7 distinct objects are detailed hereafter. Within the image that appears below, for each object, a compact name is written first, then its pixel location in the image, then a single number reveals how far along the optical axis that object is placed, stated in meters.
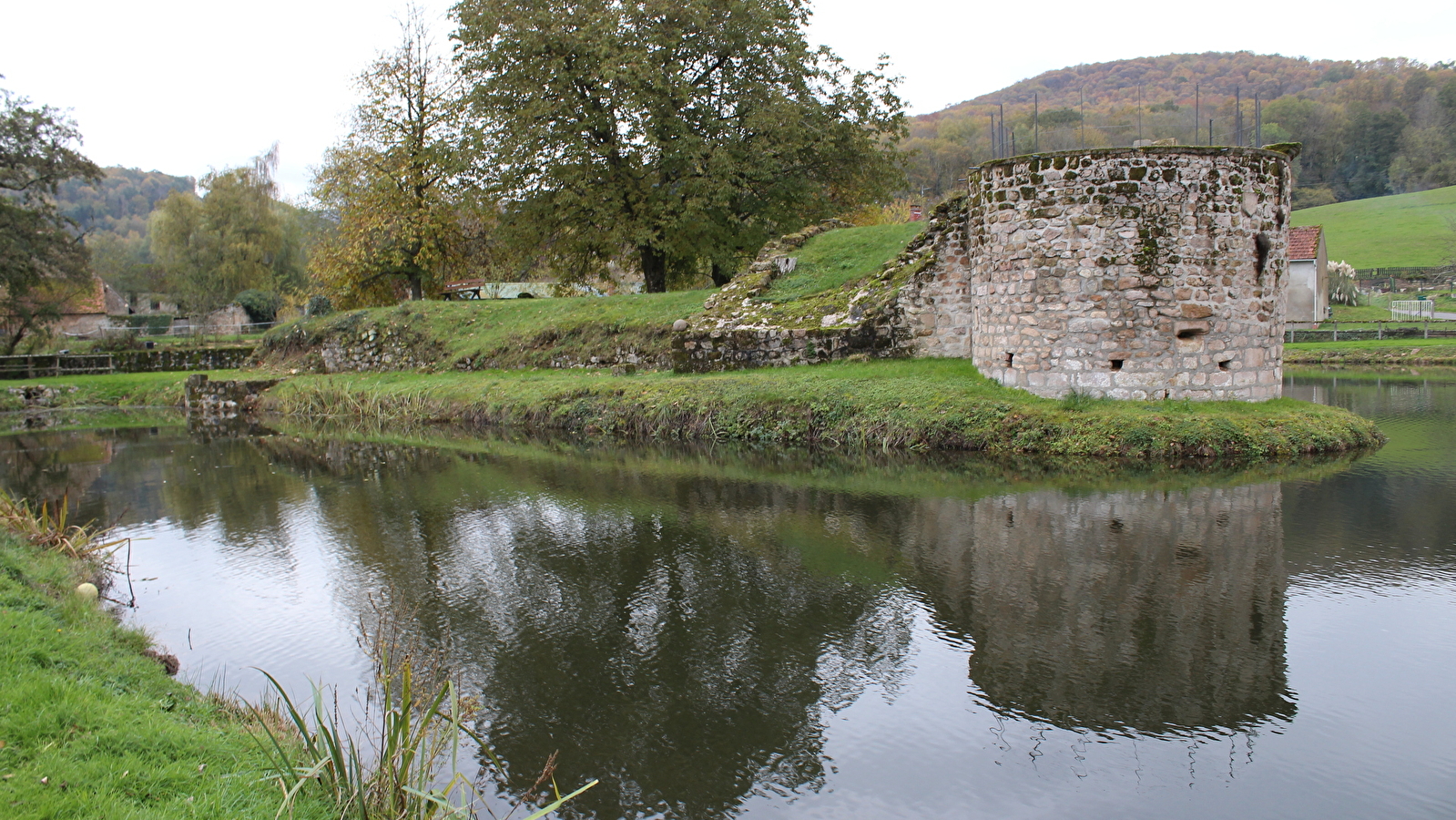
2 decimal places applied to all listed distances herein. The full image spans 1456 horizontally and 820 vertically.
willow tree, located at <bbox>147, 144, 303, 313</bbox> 47.44
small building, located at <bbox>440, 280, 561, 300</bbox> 34.59
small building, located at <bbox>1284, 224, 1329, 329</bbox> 35.59
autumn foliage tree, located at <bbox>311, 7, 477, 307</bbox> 28.95
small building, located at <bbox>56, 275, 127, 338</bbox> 45.74
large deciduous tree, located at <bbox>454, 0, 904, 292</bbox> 22.36
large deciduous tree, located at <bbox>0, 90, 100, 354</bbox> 27.95
